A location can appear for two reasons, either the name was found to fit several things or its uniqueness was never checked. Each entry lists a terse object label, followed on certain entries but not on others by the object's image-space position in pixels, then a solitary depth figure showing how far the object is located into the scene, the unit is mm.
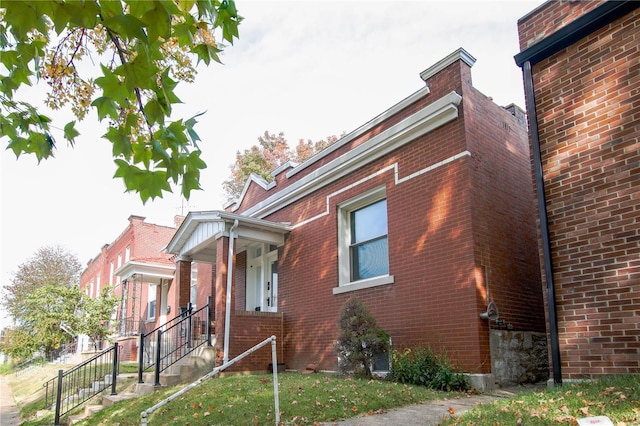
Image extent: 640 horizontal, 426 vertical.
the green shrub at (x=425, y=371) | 7953
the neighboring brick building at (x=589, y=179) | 6145
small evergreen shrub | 8727
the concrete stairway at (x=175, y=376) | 10250
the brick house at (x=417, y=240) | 8586
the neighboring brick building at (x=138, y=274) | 21359
